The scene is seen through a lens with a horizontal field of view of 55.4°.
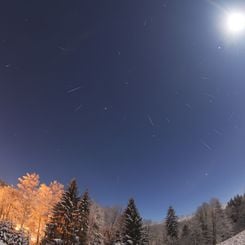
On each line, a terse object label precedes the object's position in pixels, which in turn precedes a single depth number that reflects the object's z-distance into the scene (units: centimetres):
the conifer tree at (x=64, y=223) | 3006
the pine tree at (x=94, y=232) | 4456
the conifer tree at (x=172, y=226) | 5856
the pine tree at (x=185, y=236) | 5948
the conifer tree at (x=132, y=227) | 3030
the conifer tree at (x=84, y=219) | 3553
